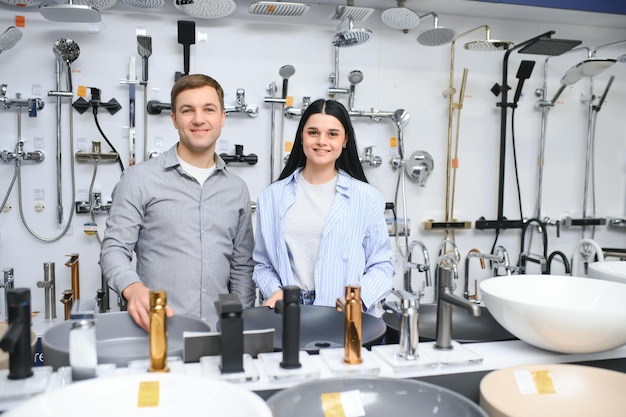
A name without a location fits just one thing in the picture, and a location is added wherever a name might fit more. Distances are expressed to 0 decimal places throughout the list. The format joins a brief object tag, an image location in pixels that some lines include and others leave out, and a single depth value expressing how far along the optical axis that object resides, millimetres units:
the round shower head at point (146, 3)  3023
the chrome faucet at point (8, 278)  3010
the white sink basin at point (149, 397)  995
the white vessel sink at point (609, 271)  1743
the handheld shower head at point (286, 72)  3332
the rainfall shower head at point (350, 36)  3061
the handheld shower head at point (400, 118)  3598
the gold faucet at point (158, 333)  1102
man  2049
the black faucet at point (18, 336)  1008
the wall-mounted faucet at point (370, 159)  3646
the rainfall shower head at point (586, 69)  3244
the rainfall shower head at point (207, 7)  2899
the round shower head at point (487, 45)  3179
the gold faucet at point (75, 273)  2975
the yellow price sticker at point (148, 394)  1050
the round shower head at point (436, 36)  3137
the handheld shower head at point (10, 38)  2811
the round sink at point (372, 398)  1114
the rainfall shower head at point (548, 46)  3178
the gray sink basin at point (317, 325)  1453
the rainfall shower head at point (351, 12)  3166
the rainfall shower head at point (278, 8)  3008
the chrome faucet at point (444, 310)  1322
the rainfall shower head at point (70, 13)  2730
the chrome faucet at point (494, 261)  3217
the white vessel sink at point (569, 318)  1225
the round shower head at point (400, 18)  3107
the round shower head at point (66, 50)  3066
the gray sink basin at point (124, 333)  1329
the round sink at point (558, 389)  1185
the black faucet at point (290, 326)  1157
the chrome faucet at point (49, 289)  2986
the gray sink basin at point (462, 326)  1524
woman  2037
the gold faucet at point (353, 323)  1218
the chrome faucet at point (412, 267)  2879
